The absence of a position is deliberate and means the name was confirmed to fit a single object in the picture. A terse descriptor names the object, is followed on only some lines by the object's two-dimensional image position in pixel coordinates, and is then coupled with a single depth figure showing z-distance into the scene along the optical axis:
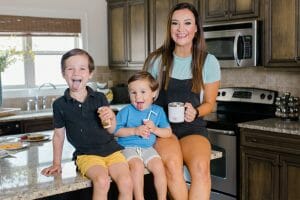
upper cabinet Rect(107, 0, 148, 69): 5.11
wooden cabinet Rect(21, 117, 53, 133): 4.33
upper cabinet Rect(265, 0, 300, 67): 3.50
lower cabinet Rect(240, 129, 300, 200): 3.29
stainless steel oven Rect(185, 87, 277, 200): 3.72
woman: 2.17
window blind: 4.81
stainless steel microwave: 3.78
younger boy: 1.96
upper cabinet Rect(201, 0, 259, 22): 3.80
